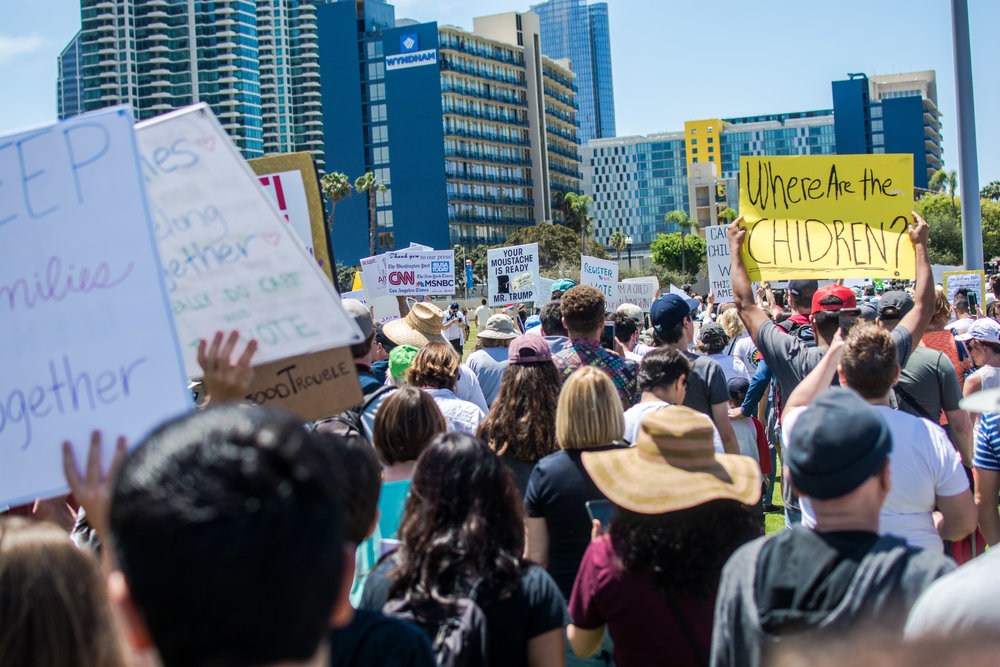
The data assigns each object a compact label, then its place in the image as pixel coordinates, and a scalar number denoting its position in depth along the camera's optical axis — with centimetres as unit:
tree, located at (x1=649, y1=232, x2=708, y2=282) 10799
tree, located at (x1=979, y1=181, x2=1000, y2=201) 10794
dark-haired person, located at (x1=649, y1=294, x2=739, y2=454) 535
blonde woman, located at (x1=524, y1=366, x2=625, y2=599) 358
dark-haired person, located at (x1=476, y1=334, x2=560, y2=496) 421
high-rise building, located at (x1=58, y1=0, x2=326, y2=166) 14475
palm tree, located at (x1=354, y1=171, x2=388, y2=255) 9131
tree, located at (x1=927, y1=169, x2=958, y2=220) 11042
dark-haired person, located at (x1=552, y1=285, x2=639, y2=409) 537
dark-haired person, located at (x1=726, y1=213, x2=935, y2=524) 461
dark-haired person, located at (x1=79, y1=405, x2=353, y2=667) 117
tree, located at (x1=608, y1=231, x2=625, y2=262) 10700
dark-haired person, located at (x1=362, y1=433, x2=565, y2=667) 255
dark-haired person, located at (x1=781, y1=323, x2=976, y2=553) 321
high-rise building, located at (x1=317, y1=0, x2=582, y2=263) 9631
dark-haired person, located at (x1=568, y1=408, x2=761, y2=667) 274
